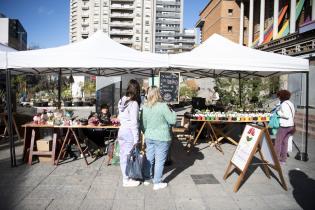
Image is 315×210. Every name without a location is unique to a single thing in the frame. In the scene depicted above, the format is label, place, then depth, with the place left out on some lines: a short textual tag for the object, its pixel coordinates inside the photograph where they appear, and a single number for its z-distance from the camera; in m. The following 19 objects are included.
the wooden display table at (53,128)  6.07
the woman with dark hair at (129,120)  4.54
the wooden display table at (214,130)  7.52
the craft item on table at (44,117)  6.34
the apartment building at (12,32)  53.25
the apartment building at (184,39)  121.18
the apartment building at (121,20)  86.44
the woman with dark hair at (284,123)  6.33
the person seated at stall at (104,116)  6.28
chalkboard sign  7.40
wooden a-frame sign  4.59
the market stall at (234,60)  6.29
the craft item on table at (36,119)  6.30
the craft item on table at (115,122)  6.29
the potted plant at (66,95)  25.23
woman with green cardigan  4.37
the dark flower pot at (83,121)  6.19
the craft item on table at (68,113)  6.49
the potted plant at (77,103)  23.15
